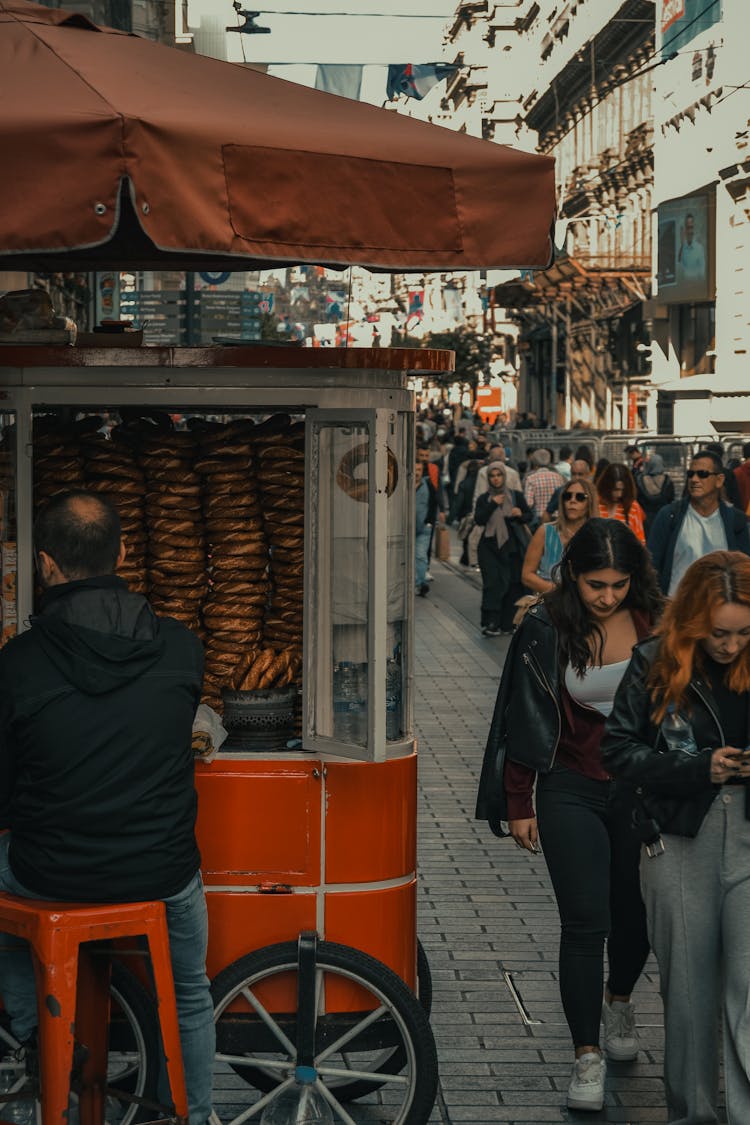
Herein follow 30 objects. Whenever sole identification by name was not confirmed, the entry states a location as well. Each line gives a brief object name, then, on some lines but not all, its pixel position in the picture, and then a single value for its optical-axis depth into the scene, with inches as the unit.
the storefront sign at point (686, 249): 3144.7
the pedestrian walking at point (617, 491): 1017.5
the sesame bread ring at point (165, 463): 407.5
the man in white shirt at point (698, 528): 885.2
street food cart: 374.6
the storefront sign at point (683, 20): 3031.5
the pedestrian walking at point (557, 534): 808.9
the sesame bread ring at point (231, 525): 410.2
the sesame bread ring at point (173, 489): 407.2
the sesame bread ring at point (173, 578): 410.9
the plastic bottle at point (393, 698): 394.9
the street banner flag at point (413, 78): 1961.1
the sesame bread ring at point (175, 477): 407.2
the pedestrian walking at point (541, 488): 1470.2
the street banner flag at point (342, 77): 1753.2
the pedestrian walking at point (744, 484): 1304.1
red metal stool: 317.1
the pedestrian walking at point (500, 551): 1425.9
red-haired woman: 363.3
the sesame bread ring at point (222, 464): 406.9
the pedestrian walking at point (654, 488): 1541.6
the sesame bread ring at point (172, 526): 408.2
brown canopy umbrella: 308.2
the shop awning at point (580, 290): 3695.9
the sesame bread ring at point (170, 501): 407.8
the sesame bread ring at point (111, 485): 405.7
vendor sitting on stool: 318.3
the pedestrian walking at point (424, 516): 1610.5
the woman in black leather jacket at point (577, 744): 422.9
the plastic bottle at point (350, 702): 382.9
